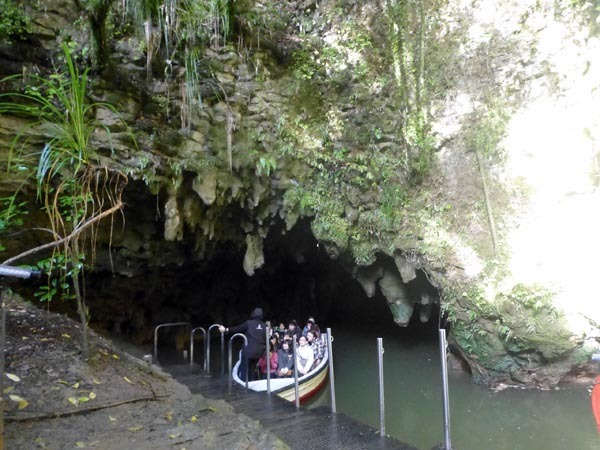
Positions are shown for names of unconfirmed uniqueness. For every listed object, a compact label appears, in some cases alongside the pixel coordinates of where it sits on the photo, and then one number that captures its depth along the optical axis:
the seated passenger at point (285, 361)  6.09
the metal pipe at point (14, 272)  1.82
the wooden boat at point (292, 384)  5.73
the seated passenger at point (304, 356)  6.49
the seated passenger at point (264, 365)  6.14
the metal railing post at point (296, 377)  4.36
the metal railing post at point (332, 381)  4.10
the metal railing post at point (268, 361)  4.81
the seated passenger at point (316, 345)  6.83
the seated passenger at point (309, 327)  7.16
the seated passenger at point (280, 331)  6.85
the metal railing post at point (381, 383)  3.68
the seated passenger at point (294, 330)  6.83
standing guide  5.61
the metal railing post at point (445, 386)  3.12
